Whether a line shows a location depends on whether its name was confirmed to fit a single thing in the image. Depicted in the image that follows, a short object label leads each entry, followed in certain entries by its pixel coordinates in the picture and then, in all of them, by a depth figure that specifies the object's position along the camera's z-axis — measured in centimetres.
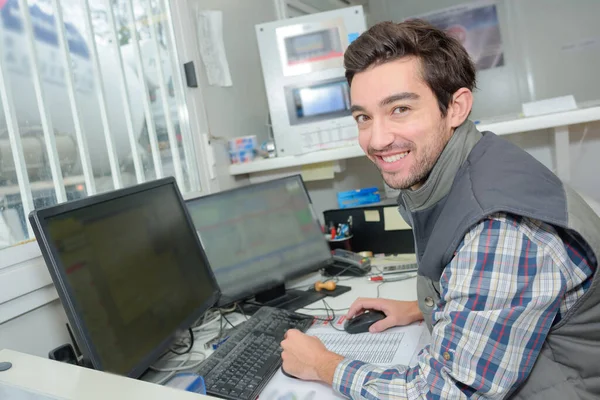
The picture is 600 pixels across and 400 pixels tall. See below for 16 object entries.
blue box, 183
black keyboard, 87
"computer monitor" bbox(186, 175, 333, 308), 130
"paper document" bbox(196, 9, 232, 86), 173
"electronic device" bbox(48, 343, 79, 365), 85
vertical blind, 101
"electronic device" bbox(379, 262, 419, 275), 149
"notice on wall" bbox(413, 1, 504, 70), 330
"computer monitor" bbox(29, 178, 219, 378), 74
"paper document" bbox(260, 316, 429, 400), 87
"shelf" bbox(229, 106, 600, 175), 149
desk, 50
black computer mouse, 110
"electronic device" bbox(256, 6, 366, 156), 171
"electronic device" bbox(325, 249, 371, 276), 154
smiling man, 68
